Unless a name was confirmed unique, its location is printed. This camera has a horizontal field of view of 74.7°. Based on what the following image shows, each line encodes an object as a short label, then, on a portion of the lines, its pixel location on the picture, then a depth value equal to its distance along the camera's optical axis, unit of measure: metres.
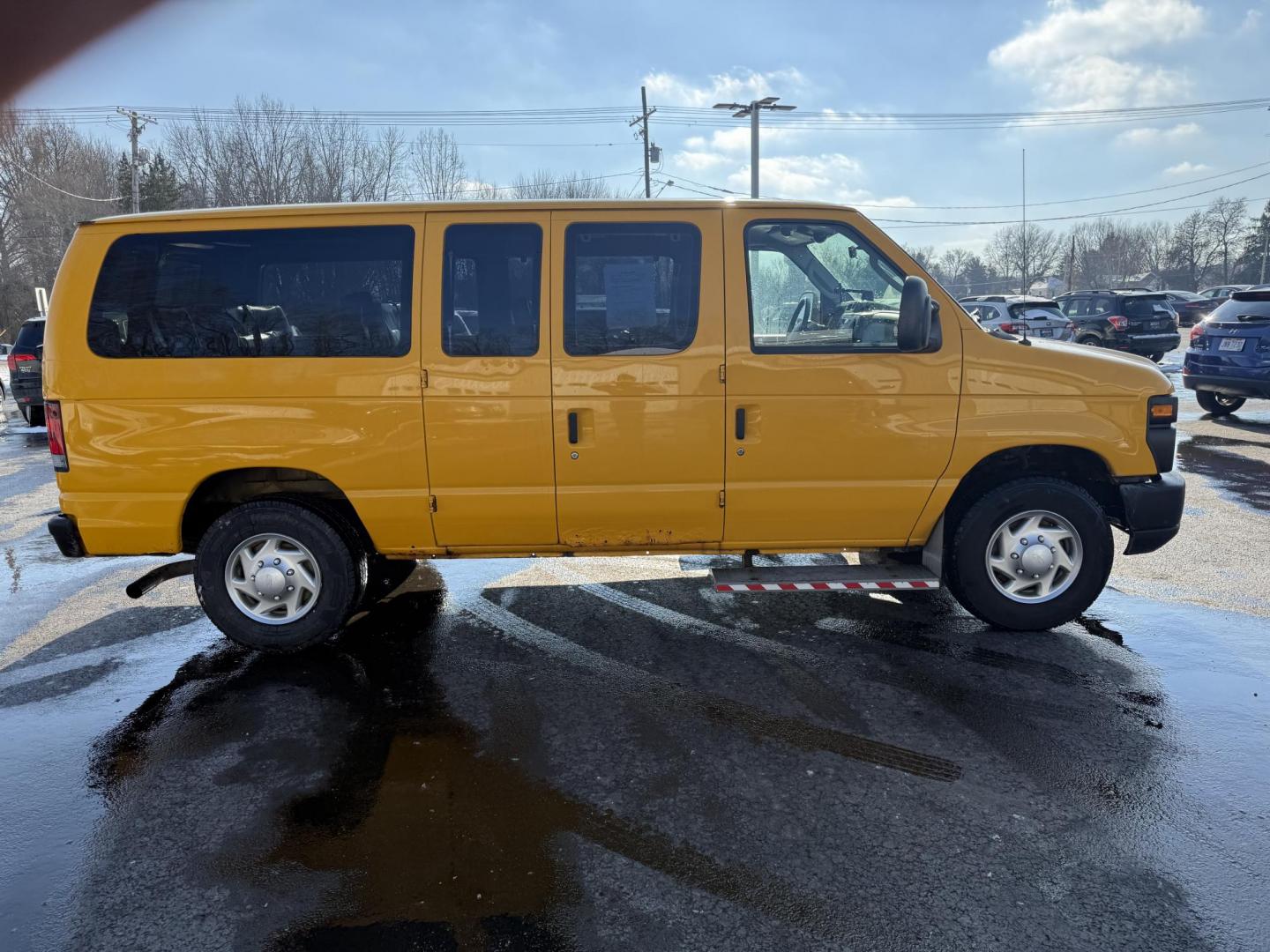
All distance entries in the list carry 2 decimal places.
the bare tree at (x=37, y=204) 49.81
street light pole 30.97
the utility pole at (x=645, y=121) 45.84
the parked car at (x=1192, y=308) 41.19
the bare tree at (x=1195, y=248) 95.44
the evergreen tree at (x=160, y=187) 46.85
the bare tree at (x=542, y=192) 46.59
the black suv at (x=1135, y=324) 22.22
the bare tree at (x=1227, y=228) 93.44
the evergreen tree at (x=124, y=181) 52.50
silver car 23.55
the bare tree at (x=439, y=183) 44.62
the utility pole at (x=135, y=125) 41.23
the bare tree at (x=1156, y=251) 100.25
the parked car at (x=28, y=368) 14.40
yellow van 4.36
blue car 11.83
